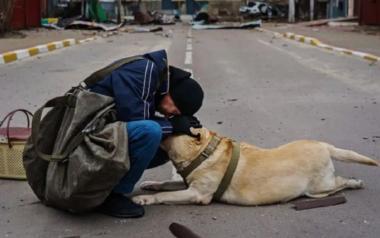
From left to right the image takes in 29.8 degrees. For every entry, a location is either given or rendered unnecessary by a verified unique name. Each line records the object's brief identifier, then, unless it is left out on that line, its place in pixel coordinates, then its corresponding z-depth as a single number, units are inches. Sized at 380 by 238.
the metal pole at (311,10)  1629.4
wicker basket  198.8
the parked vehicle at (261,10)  1865.2
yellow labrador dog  176.6
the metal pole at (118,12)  1544.0
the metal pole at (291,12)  1589.6
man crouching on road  164.9
